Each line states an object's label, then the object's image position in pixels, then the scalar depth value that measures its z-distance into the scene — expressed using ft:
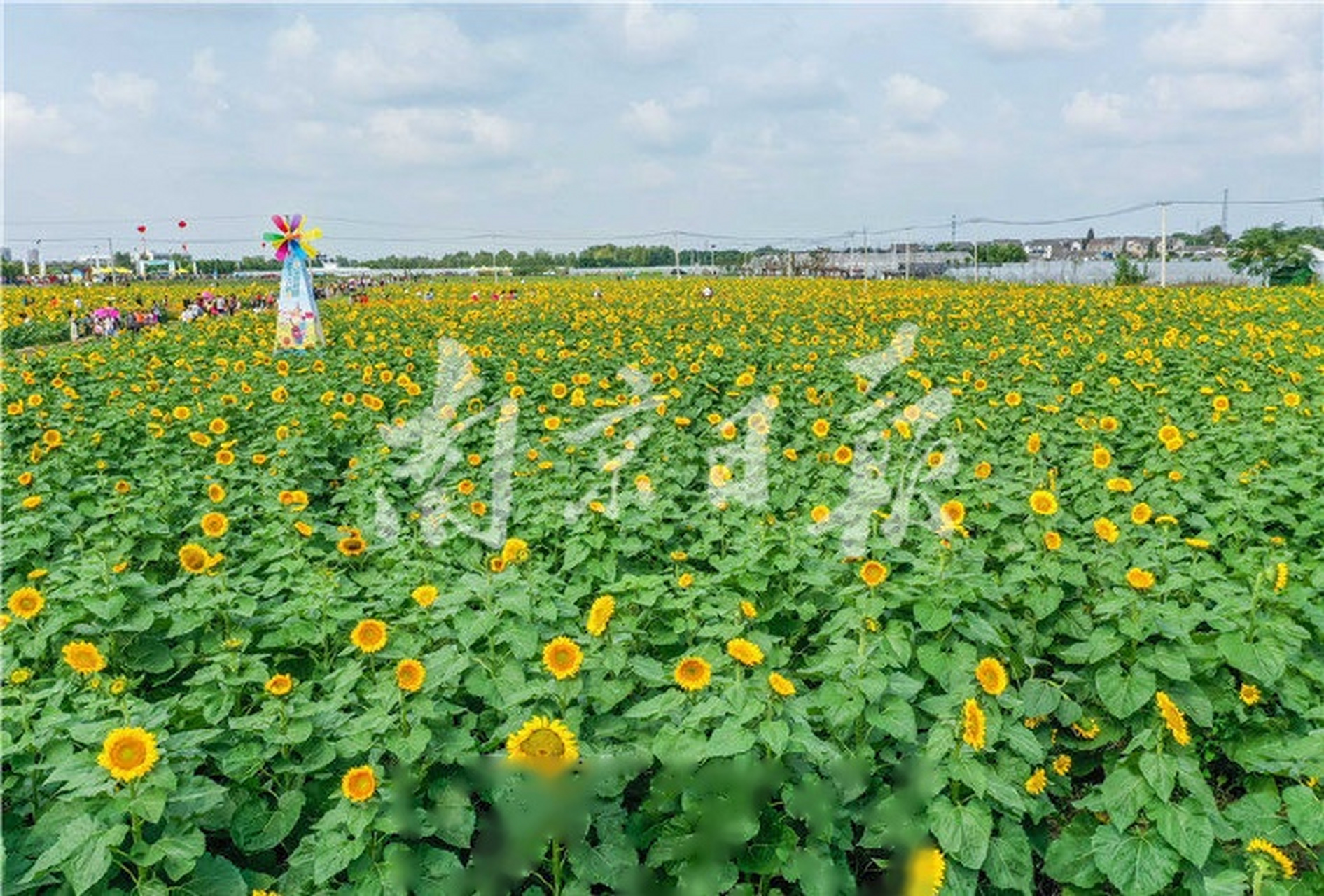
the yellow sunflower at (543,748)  7.70
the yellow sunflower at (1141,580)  9.57
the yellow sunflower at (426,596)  9.97
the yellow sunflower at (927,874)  7.54
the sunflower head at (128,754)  7.02
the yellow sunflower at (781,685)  7.66
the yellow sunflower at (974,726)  7.73
